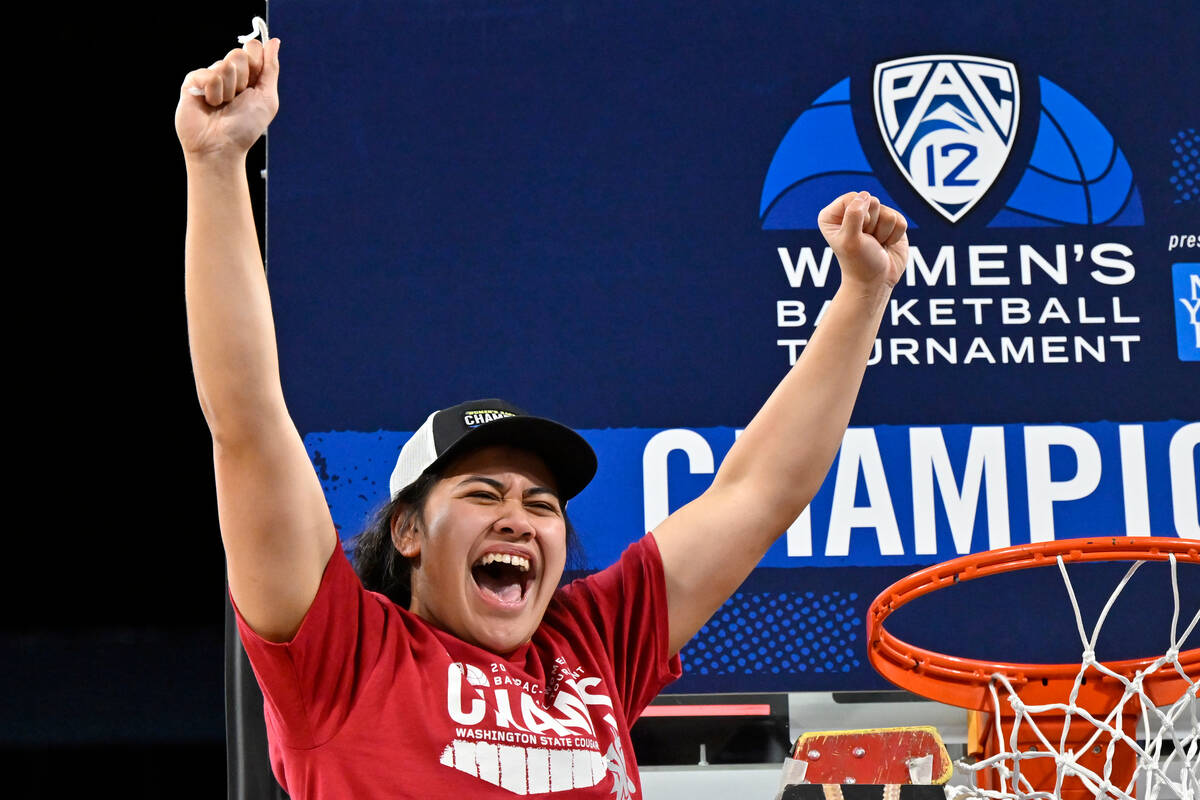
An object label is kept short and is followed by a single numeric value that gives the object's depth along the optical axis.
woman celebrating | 3.15
